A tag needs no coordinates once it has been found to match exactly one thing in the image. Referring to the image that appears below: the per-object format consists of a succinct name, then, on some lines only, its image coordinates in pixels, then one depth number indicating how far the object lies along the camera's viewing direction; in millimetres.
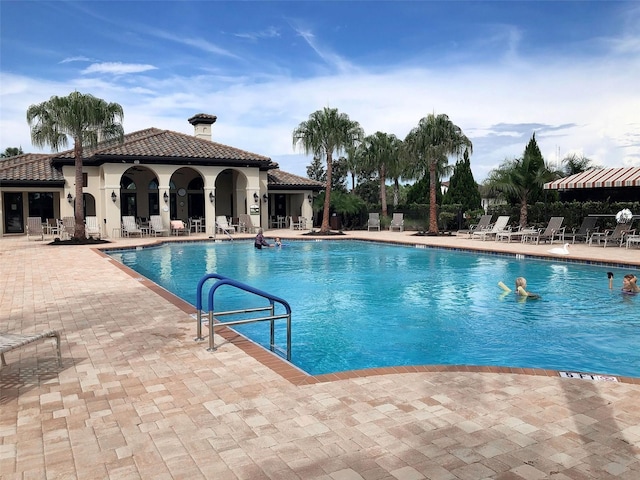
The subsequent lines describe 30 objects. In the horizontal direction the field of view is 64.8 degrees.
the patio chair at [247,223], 29094
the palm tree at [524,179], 24250
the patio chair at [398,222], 31188
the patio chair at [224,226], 27341
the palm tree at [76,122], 20719
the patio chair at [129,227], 25562
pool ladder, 5926
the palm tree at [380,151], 33812
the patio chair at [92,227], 24519
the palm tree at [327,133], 27047
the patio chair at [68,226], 23238
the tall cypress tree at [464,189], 40344
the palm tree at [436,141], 26423
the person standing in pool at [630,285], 11188
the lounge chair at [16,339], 4486
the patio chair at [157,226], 25969
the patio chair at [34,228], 23344
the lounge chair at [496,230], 23672
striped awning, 20125
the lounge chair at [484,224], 25238
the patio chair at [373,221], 31656
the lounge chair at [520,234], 22250
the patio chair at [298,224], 32438
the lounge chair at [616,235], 19688
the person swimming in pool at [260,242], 21234
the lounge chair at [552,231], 20828
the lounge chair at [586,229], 21156
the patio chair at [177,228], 26620
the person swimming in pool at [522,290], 11266
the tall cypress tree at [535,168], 24389
